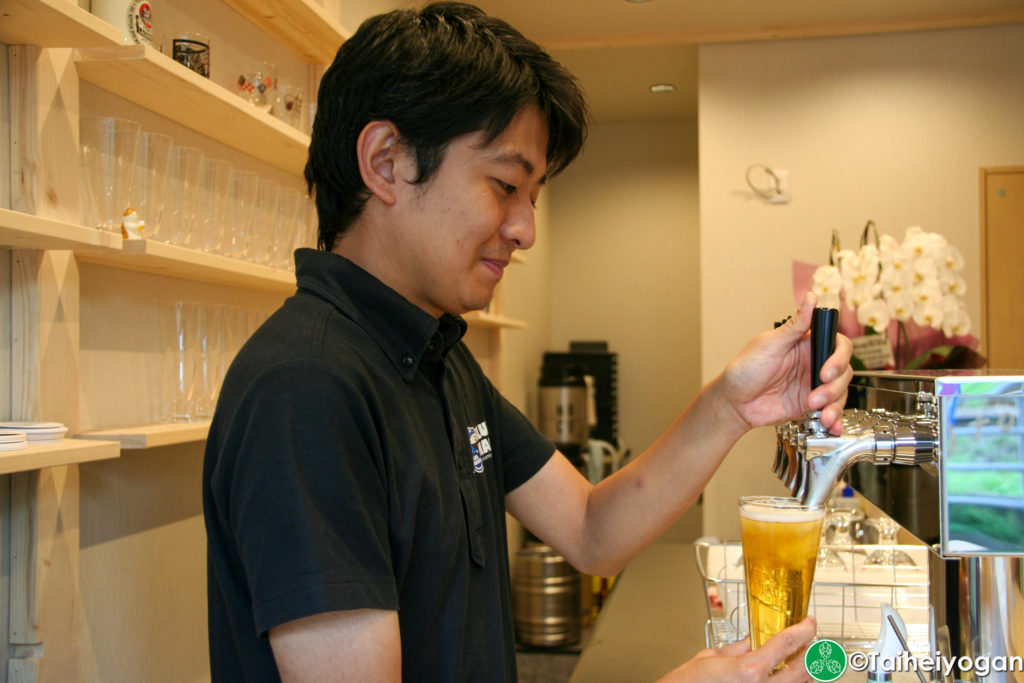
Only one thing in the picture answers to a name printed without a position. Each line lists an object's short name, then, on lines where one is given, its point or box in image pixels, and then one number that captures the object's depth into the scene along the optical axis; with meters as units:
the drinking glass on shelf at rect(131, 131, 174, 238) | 1.53
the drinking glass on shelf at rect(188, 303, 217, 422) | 1.71
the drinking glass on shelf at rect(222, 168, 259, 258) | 1.78
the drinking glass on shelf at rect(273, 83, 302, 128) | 2.06
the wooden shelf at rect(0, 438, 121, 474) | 1.12
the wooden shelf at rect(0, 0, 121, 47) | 1.18
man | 0.76
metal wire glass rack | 1.26
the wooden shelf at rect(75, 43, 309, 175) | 1.42
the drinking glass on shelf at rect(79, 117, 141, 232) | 1.44
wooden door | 3.92
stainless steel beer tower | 0.78
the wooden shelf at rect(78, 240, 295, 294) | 1.44
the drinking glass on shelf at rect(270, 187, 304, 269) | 1.95
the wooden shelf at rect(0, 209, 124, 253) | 1.13
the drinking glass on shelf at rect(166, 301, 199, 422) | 1.70
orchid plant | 2.43
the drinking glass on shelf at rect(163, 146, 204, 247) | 1.60
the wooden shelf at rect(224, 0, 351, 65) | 2.02
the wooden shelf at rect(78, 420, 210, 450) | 1.44
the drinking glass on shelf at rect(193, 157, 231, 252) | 1.68
